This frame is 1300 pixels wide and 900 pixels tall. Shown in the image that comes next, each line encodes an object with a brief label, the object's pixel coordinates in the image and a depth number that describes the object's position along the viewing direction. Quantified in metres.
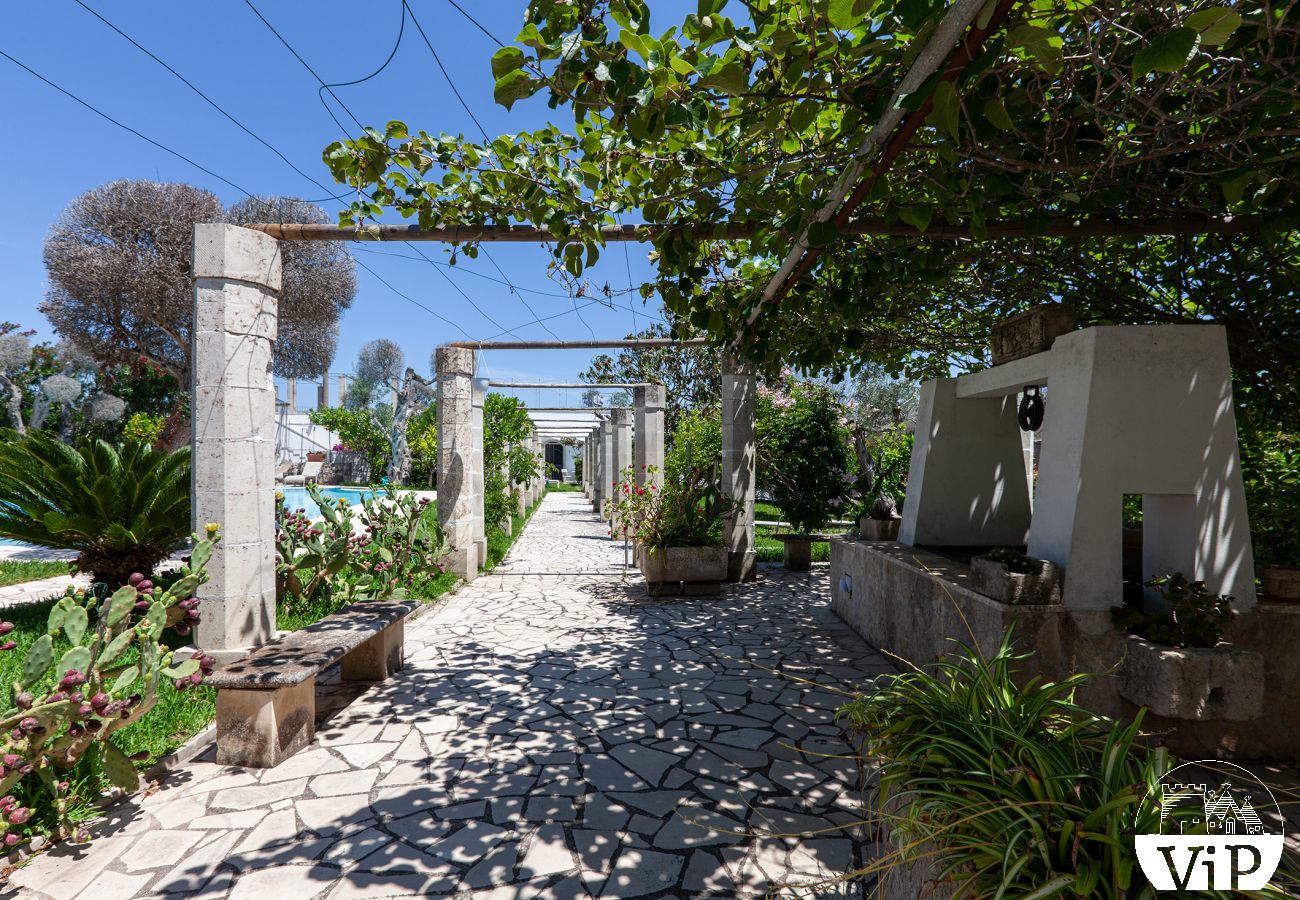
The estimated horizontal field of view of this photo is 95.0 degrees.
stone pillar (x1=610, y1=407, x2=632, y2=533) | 14.52
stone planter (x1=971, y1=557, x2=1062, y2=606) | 3.32
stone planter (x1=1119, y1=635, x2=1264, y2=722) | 2.96
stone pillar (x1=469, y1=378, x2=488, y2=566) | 8.20
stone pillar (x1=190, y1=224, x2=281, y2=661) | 3.85
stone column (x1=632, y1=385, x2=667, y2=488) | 11.02
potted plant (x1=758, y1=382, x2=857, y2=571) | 8.98
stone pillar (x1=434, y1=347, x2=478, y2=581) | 7.88
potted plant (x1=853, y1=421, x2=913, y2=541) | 6.16
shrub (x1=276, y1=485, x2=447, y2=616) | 5.47
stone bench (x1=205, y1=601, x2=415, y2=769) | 3.20
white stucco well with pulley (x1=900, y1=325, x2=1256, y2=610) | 3.33
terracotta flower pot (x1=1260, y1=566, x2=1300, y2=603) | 3.40
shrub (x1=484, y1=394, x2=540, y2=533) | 11.38
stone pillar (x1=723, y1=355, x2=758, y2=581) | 7.99
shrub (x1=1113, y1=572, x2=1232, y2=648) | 3.09
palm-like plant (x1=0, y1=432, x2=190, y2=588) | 5.07
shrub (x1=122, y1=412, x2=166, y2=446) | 16.97
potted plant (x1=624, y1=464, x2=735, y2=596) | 7.29
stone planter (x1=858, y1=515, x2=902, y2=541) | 6.11
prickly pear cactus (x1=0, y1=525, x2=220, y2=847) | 2.43
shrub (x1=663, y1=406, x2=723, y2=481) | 10.80
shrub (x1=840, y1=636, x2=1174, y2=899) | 1.33
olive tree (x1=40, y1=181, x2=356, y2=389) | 14.18
